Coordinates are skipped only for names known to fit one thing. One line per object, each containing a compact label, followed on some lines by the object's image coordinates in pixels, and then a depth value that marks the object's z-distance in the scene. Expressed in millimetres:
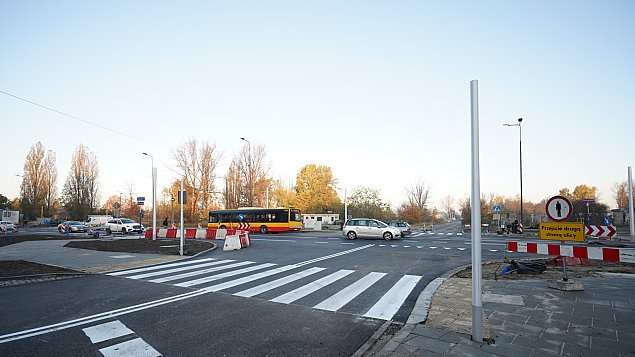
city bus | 35688
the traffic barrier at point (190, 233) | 27641
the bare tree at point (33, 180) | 62562
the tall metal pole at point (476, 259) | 4742
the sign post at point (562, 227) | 7844
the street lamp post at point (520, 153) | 32656
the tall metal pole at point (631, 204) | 24031
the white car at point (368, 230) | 25798
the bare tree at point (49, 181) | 63531
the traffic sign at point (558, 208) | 8023
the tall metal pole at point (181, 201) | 15977
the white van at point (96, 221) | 42538
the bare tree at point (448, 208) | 135000
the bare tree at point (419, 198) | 75188
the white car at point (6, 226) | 40531
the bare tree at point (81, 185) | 60844
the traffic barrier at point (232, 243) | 18625
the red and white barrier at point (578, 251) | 7215
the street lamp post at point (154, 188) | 22577
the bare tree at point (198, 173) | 52812
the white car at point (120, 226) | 37188
